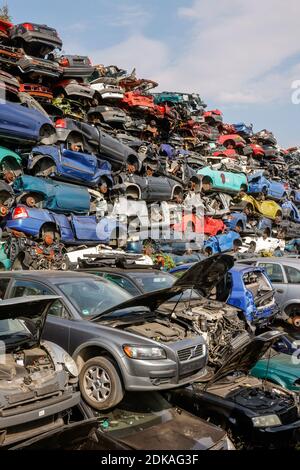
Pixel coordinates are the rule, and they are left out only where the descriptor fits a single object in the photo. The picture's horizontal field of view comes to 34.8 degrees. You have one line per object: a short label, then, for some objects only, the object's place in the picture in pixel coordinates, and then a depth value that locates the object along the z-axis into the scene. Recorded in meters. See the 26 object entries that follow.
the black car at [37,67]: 17.91
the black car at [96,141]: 15.86
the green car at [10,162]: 13.05
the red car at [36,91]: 17.62
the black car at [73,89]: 19.72
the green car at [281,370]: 6.22
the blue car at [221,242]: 18.55
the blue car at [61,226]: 12.84
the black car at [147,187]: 17.58
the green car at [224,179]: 21.92
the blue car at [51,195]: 13.42
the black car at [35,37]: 18.25
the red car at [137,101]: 24.83
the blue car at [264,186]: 24.25
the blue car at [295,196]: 29.30
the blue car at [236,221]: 21.28
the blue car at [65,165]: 14.41
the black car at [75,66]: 19.92
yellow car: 23.59
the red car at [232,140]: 32.97
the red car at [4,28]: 18.49
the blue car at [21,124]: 13.19
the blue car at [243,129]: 36.88
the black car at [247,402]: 4.72
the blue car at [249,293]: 8.99
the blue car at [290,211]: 25.67
